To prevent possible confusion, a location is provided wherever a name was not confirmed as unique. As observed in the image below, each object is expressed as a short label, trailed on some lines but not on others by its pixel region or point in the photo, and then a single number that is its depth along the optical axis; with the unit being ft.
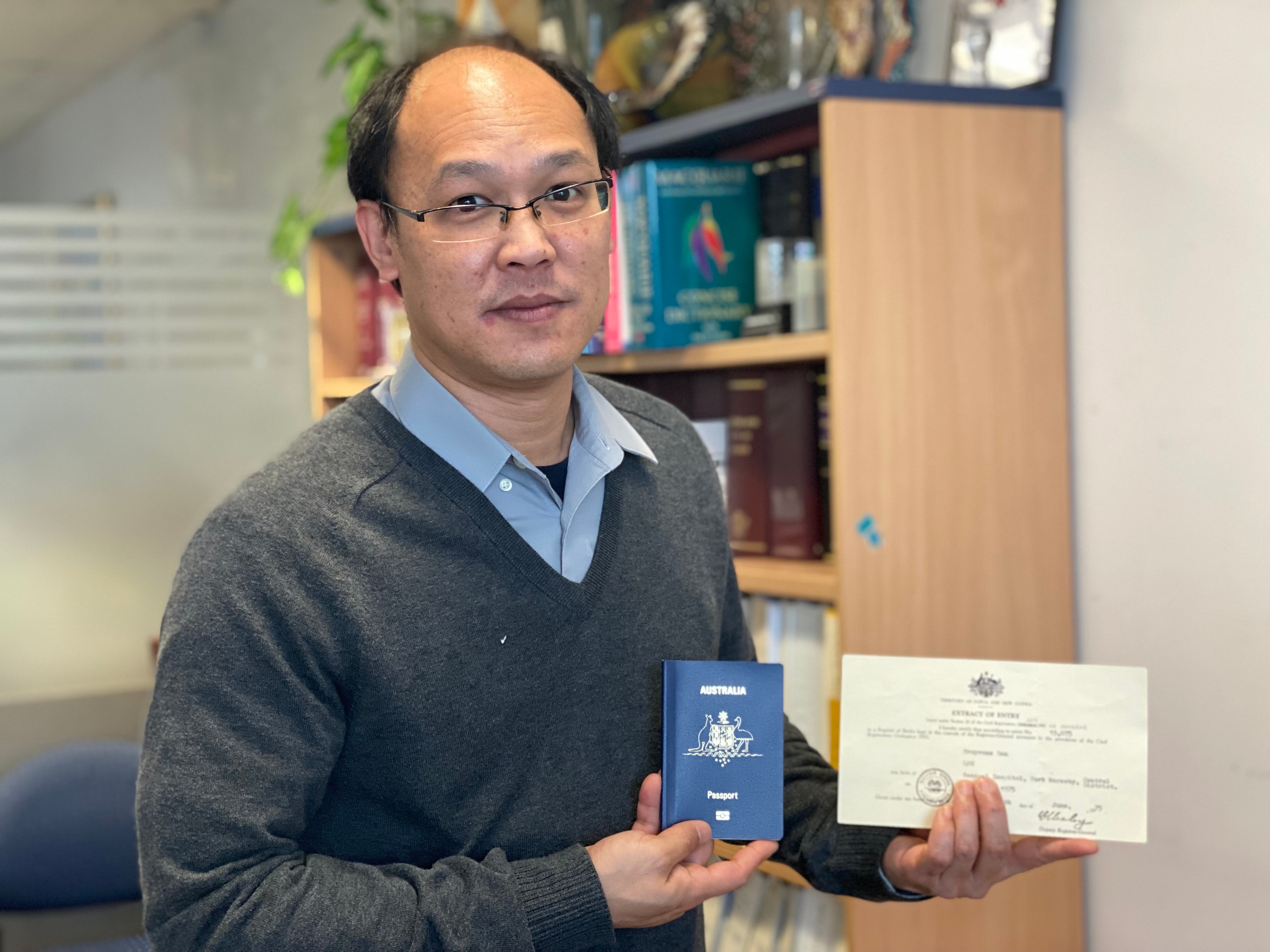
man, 3.52
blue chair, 8.01
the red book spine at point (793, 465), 6.53
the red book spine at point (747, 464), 6.77
